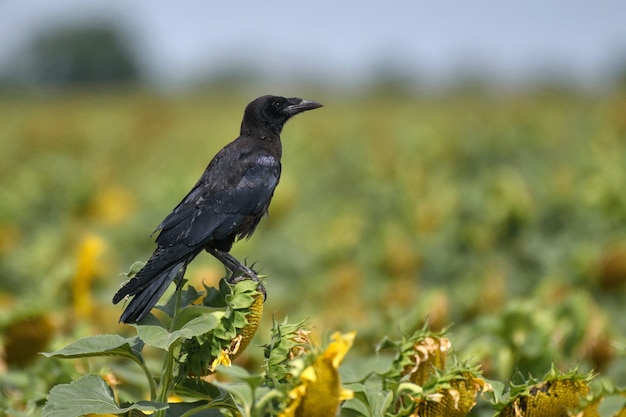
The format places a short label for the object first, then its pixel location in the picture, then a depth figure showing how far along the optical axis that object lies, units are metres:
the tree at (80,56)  117.37
